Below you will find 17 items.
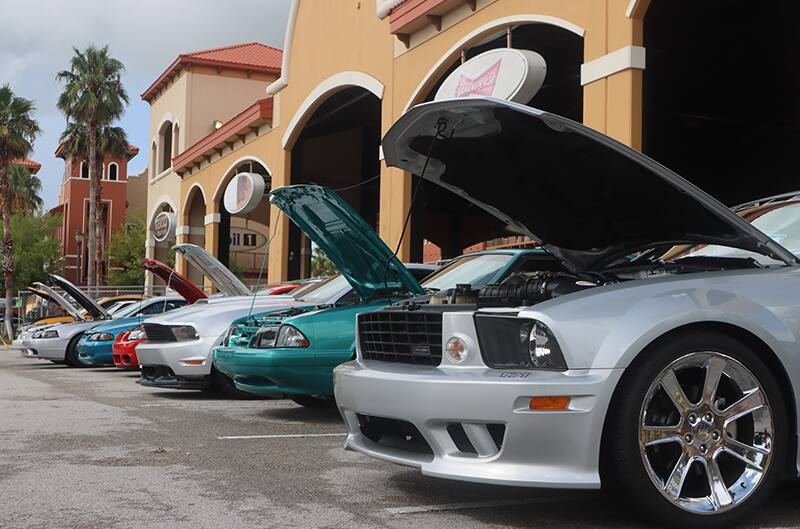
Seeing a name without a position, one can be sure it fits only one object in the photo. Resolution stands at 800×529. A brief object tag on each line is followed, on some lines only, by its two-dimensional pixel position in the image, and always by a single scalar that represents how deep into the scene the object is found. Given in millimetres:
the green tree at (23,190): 53312
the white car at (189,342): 9688
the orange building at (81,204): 60312
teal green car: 7273
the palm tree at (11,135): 35094
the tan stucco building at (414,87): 12703
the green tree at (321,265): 76362
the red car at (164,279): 11547
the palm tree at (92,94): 37281
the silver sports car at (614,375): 3789
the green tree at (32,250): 49875
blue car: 14953
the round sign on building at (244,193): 24250
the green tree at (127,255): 50344
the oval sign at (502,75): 13092
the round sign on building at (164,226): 34125
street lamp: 57125
